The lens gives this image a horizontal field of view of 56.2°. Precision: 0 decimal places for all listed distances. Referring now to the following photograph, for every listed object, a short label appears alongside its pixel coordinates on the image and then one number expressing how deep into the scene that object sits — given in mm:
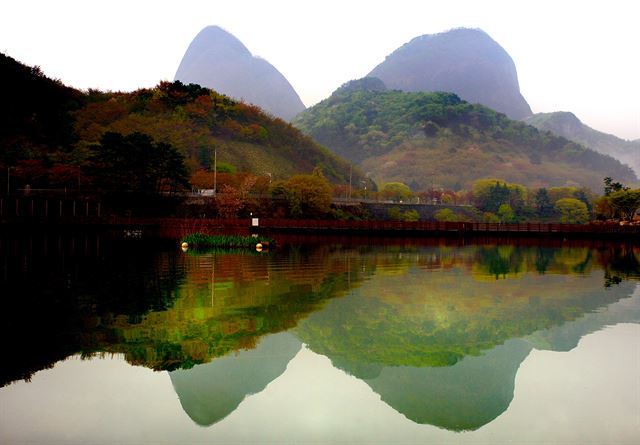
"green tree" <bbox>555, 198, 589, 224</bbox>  165250
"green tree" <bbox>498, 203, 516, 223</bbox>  167125
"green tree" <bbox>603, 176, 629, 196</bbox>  115462
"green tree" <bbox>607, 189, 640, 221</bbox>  98375
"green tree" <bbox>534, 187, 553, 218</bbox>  177688
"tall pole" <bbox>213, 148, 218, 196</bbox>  112575
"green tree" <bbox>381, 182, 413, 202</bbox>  169125
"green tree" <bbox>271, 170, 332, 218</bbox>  107938
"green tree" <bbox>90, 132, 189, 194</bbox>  94062
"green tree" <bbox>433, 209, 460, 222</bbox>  157875
